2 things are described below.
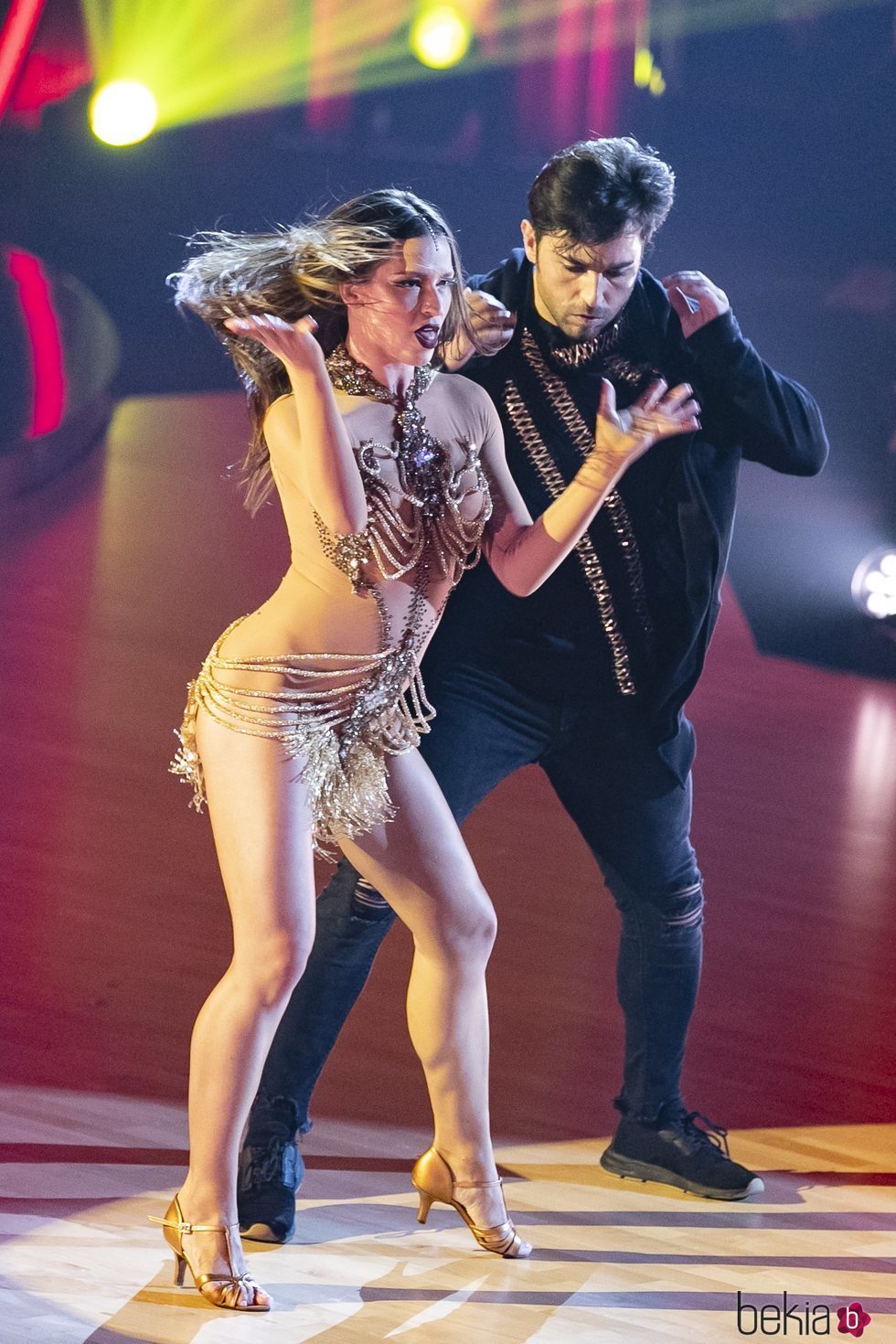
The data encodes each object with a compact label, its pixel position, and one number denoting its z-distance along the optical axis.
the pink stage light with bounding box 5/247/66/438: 16.97
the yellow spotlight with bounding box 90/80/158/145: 16.09
